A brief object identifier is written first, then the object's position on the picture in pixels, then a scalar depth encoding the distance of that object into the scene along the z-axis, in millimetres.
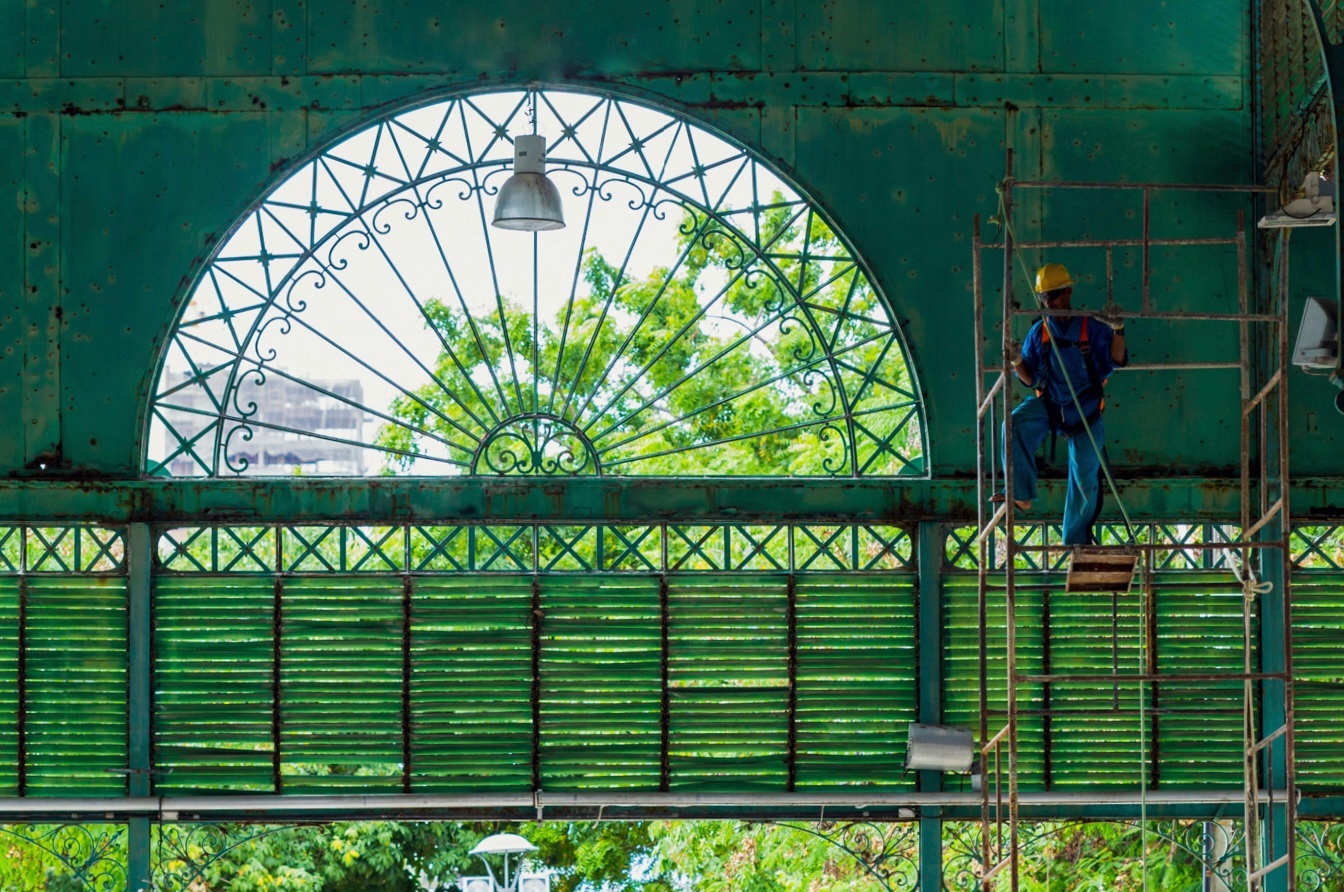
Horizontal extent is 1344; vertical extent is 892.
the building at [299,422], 44719
